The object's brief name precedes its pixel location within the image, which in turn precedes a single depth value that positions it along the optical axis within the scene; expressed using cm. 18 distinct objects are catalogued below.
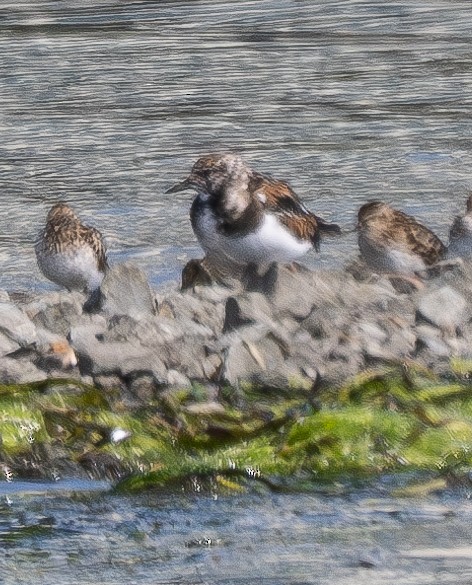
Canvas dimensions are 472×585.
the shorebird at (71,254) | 1725
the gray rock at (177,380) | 1346
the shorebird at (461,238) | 1806
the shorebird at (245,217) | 1698
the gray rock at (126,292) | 1578
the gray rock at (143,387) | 1336
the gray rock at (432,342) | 1419
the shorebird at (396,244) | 1758
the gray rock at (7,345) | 1437
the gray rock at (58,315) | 1558
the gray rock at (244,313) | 1456
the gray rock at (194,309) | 1545
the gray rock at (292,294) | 1523
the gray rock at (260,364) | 1345
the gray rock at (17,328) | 1447
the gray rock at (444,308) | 1482
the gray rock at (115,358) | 1350
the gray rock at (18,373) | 1370
